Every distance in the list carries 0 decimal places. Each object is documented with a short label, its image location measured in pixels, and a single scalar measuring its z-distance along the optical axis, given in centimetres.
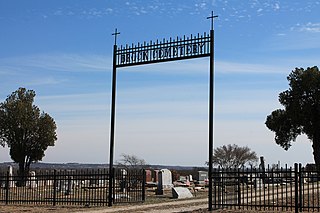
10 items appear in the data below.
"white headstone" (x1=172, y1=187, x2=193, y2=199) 2737
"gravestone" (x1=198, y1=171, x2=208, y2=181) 4633
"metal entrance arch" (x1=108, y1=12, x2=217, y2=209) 1869
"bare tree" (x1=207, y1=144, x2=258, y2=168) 8477
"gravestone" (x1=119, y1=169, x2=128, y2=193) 2392
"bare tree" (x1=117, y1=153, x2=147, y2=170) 5200
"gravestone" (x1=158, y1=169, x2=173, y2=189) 3260
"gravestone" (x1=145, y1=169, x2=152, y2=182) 4499
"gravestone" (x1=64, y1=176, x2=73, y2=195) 2822
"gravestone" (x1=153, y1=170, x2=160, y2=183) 4498
